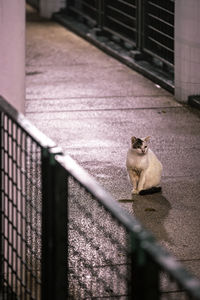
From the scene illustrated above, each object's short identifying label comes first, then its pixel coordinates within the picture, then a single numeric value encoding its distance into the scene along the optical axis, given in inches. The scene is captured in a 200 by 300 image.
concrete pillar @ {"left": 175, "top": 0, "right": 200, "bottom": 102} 465.1
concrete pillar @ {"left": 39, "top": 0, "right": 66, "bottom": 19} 775.7
